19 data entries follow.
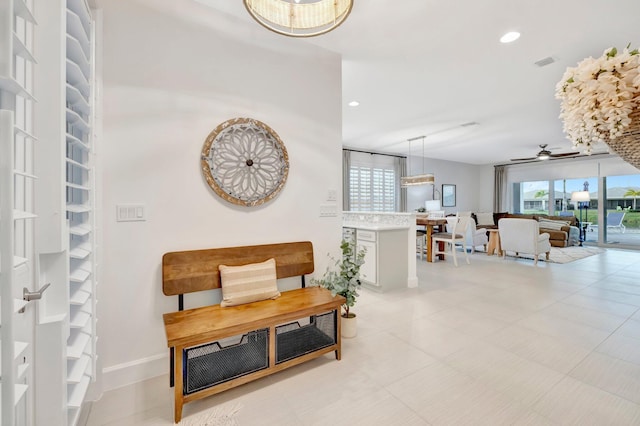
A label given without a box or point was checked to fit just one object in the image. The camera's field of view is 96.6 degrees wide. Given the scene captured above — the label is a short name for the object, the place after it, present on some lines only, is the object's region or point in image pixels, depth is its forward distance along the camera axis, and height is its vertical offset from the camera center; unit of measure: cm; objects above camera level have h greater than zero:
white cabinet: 388 -63
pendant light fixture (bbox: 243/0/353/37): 161 +116
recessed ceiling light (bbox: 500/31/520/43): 255 +161
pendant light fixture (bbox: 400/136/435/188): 629 +74
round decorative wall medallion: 219 +41
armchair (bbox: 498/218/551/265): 552 -51
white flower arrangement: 77 +33
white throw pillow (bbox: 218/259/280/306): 207 -53
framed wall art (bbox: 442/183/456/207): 966 +59
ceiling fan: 664 +147
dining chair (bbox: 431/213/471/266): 555 -45
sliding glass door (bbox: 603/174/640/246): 767 +5
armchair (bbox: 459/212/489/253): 708 -66
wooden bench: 167 -73
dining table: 566 -26
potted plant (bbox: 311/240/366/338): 236 -59
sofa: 753 -37
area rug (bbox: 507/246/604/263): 607 -98
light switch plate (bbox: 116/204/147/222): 190 +0
